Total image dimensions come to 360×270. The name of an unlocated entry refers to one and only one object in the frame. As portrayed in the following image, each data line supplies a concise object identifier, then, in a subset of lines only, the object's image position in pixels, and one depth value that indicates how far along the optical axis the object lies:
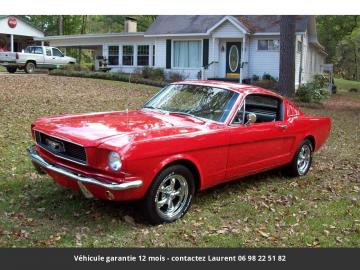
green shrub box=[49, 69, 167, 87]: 23.81
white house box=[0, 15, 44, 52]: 38.69
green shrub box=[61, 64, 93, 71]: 29.30
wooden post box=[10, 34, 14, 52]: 39.09
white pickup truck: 26.69
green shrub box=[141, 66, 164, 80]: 27.33
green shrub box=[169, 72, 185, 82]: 27.23
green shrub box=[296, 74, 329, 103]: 19.51
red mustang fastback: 4.67
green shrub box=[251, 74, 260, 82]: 25.42
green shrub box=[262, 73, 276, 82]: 24.64
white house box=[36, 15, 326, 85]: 25.33
